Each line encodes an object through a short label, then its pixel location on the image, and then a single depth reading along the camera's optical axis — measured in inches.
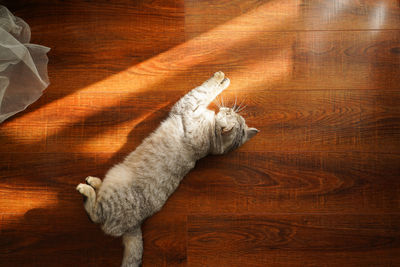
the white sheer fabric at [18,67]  47.7
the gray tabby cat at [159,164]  47.3
